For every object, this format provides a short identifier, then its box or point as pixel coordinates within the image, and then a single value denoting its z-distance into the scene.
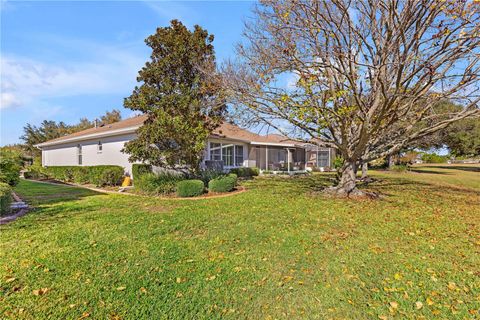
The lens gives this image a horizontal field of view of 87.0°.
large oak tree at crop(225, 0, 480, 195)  7.02
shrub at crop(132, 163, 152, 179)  12.61
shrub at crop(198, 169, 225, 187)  12.50
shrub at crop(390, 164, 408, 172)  25.86
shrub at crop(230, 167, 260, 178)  18.03
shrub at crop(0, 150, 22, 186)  9.09
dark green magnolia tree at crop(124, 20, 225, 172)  10.56
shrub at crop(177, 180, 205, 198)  10.48
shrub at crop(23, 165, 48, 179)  20.02
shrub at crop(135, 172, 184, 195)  10.88
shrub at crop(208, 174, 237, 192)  11.48
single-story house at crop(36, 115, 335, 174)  15.43
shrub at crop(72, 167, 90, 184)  15.27
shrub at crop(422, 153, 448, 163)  52.12
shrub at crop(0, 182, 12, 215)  6.64
